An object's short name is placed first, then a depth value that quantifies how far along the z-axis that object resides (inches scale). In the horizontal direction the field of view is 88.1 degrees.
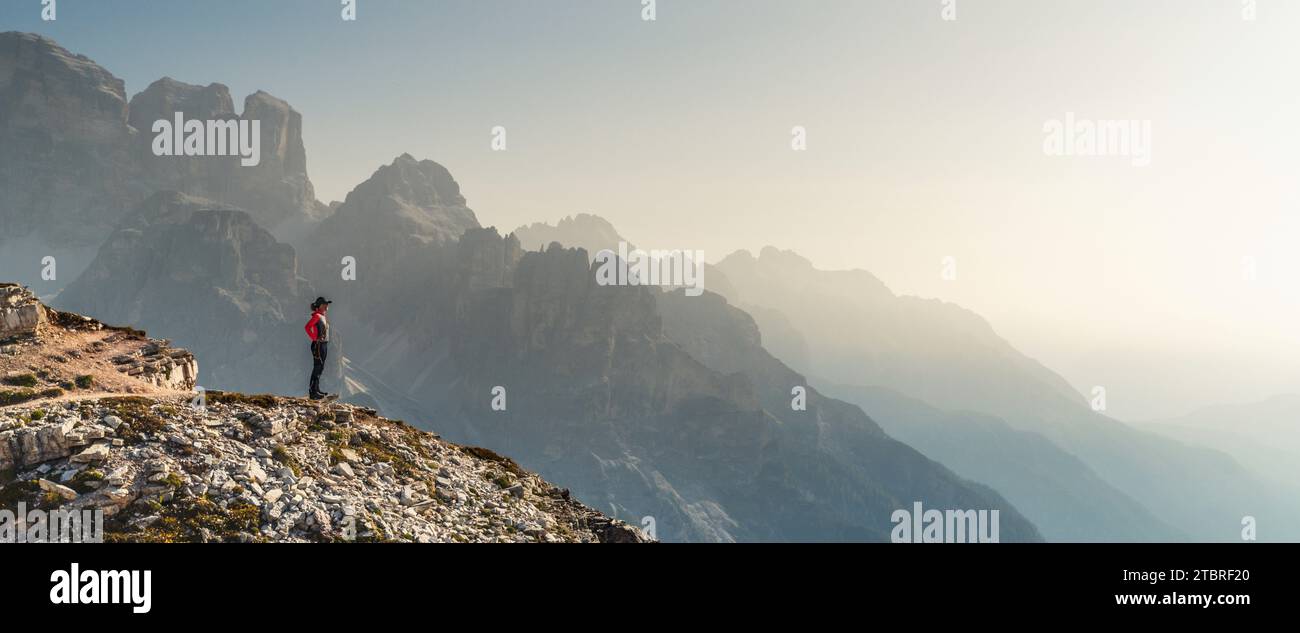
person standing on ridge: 1151.6
